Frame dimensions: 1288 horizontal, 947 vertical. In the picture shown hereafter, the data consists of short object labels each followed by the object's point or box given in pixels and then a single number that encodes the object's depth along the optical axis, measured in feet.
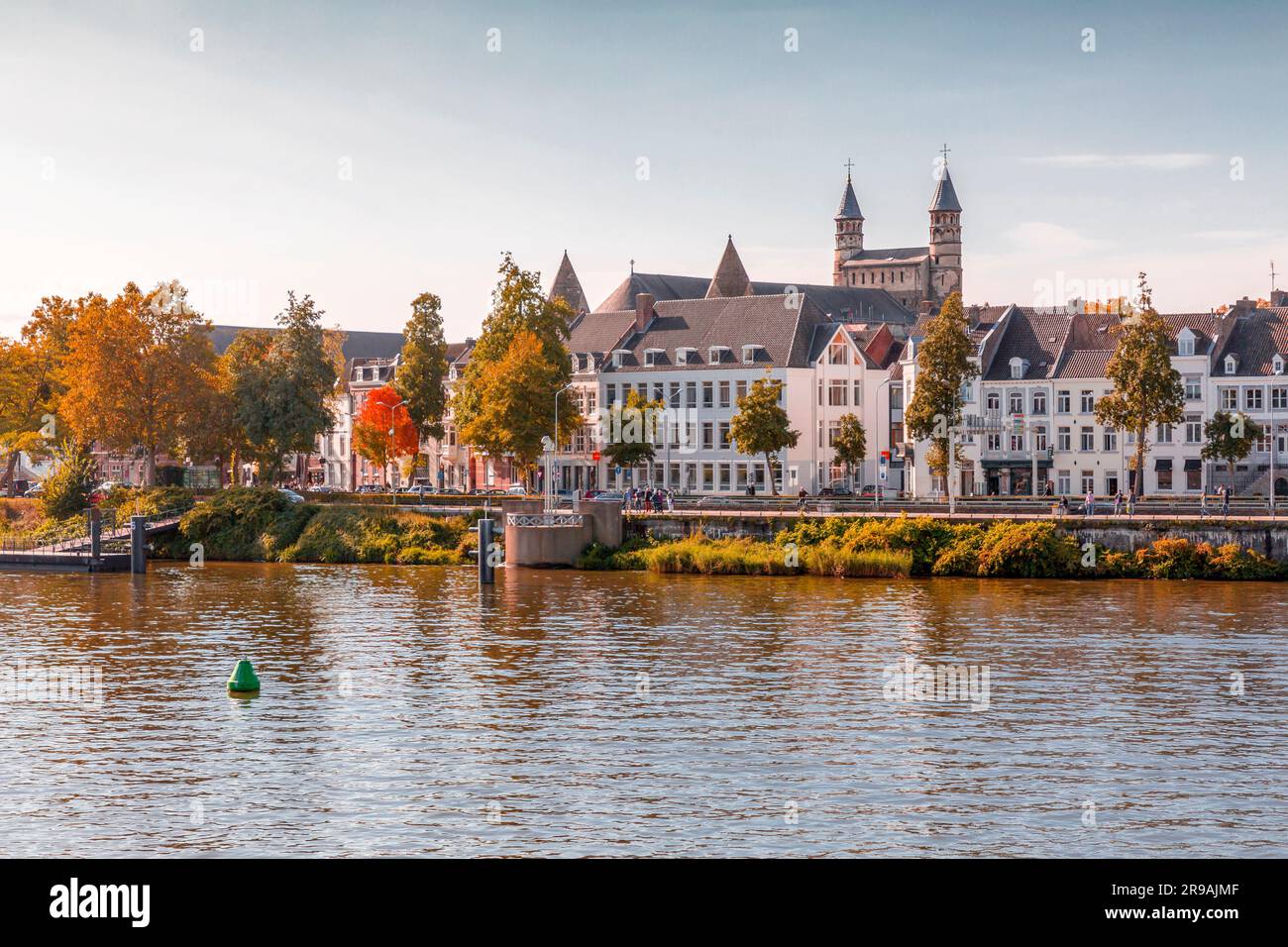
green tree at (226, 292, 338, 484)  342.44
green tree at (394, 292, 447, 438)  398.42
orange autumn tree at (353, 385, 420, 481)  405.39
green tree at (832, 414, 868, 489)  366.63
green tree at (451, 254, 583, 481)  345.92
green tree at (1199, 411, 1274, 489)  325.83
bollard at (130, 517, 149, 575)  272.10
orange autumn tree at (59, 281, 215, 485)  330.54
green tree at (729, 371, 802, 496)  351.25
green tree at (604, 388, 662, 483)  382.42
